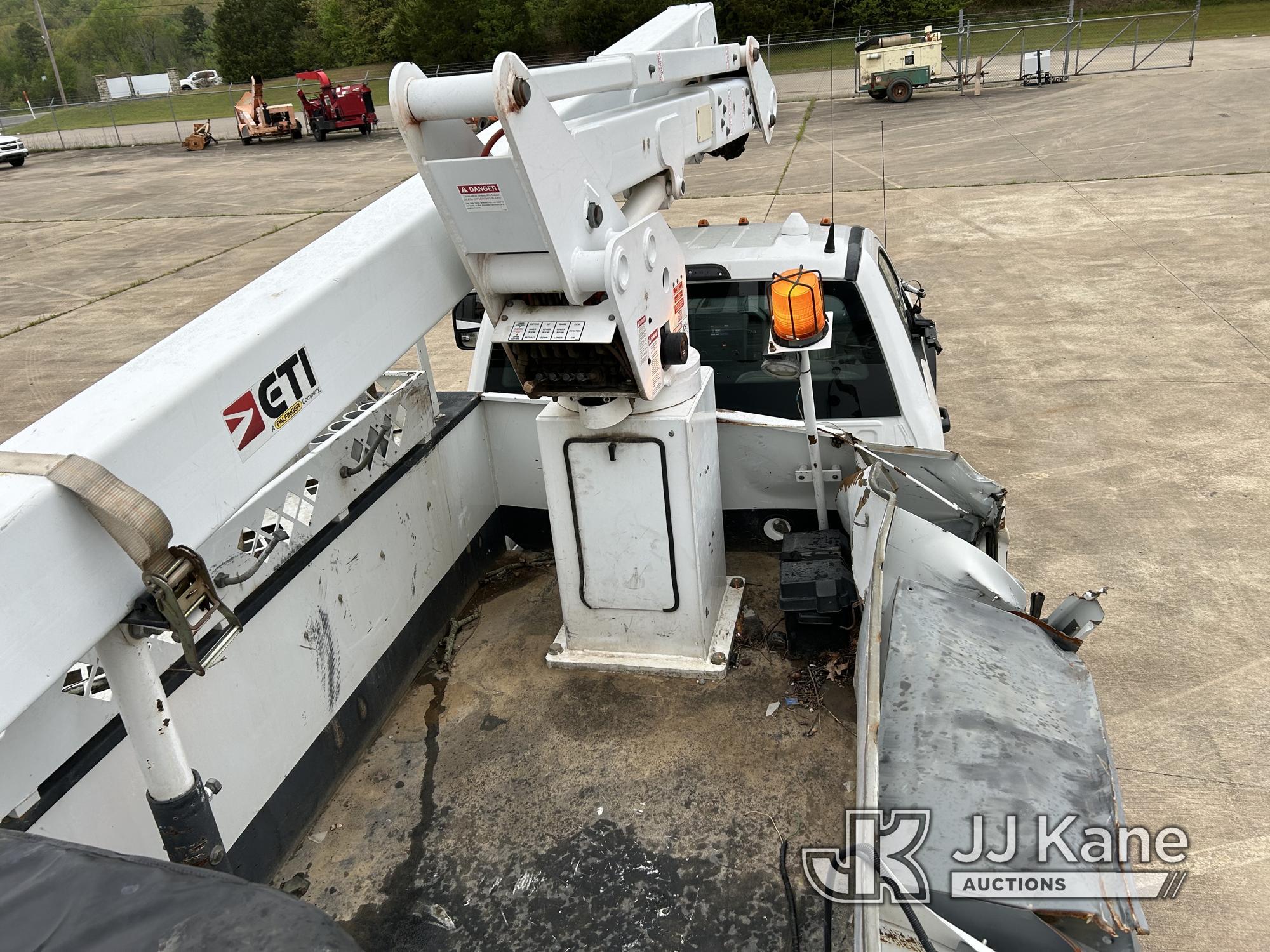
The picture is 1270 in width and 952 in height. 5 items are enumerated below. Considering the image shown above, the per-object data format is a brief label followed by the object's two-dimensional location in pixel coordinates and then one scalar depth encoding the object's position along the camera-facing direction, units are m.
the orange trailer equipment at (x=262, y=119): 31.02
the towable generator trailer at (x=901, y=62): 25.75
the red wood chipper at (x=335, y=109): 29.77
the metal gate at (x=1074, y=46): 27.33
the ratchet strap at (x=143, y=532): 1.69
